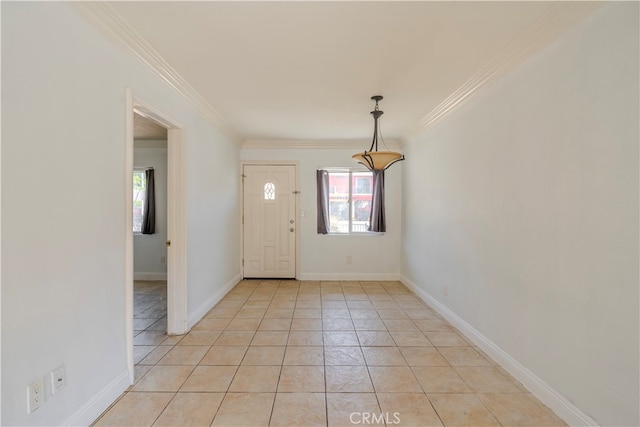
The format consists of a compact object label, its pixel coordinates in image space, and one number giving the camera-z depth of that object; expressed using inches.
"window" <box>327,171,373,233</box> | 193.2
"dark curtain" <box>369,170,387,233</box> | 185.2
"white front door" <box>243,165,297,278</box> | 190.7
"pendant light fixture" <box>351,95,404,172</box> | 104.1
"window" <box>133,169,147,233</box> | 188.4
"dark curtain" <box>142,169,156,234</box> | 186.2
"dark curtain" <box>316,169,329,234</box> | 187.2
